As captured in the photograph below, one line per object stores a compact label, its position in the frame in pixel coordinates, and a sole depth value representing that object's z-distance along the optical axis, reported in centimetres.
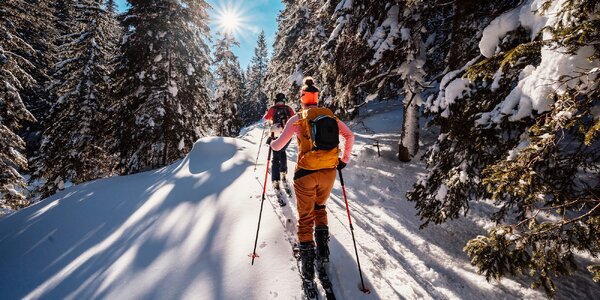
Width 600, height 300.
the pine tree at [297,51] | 1802
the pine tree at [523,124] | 309
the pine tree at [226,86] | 3108
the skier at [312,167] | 394
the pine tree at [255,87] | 6631
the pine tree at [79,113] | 1717
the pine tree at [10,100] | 1169
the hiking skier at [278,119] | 718
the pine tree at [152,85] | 1488
